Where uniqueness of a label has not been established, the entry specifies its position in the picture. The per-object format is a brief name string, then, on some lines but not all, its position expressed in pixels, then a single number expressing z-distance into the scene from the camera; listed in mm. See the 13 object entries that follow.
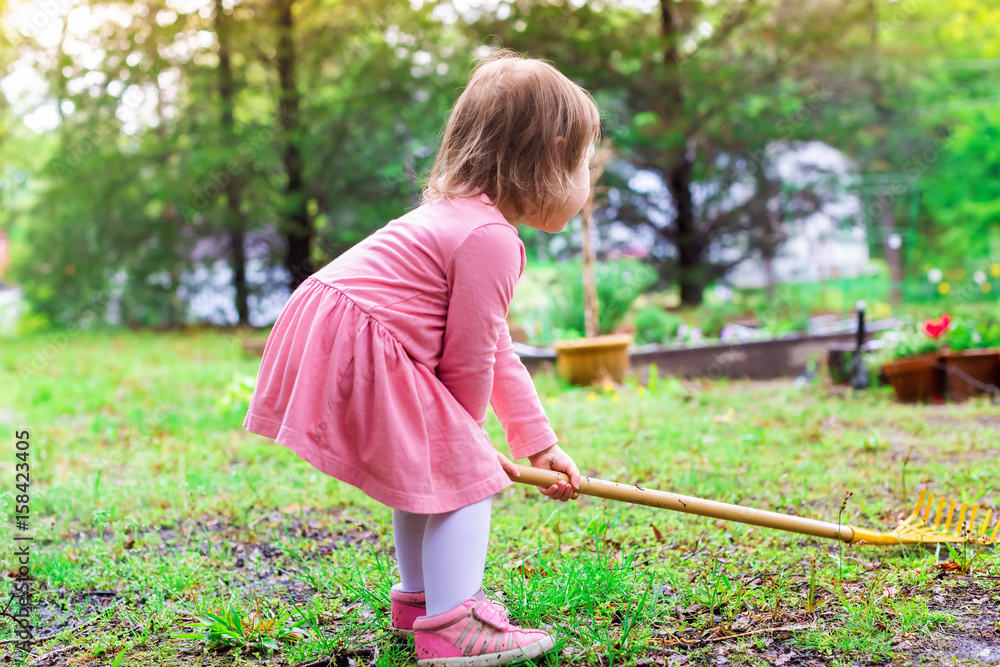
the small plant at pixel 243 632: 1702
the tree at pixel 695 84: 8211
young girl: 1455
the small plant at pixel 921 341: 4594
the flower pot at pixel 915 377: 4453
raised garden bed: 5613
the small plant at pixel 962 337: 4551
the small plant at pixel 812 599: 1740
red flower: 4598
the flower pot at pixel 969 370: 4441
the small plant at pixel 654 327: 6258
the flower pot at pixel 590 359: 5078
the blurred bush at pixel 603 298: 6016
